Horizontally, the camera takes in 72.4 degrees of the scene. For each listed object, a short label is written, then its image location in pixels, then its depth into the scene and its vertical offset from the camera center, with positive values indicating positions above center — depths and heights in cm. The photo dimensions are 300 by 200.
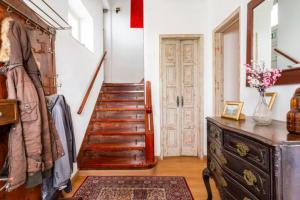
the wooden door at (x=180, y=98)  376 -5
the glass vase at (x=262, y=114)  144 -14
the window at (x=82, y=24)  348 +136
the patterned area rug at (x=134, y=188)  236 -116
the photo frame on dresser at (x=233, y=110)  172 -13
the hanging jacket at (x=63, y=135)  178 -37
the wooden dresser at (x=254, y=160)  94 -36
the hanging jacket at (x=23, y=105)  122 -6
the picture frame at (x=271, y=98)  161 -3
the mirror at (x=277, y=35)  143 +48
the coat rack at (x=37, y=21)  144 +67
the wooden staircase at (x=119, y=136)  303 -67
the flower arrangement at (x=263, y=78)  148 +13
